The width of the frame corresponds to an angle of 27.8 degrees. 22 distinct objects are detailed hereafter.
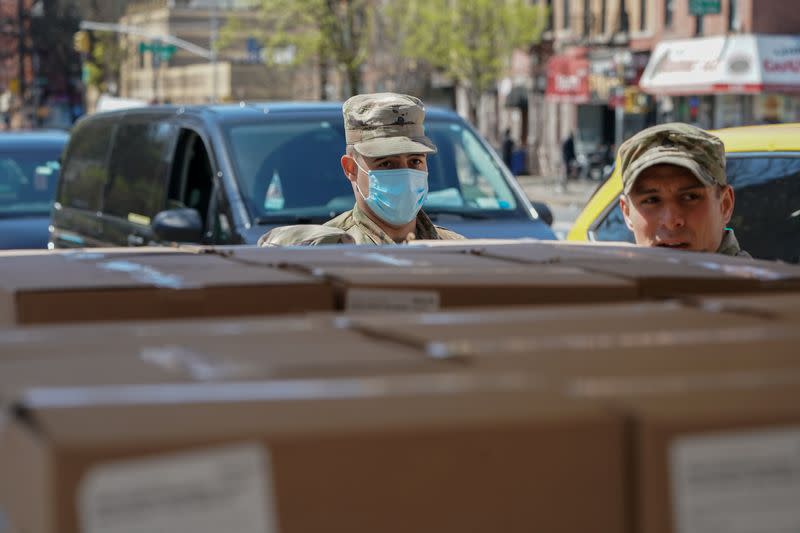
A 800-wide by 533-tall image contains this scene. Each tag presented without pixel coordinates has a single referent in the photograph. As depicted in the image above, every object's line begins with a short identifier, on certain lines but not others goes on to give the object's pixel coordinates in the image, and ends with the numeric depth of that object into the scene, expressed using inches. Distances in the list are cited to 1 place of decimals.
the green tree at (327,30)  1985.7
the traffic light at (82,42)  2242.9
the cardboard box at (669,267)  106.3
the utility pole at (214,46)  2474.2
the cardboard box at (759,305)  93.1
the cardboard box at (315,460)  60.6
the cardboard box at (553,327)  81.7
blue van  293.4
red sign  1913.1
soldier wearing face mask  209.5
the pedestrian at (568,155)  1669.8
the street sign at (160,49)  2517.2
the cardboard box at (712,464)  66.9
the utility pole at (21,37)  3145.7
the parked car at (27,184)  467.8
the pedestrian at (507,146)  1855.3
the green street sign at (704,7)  1562.5
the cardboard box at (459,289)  101.7
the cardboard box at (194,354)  72.5
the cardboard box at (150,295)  98.0
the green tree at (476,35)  1929.1
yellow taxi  197.3
